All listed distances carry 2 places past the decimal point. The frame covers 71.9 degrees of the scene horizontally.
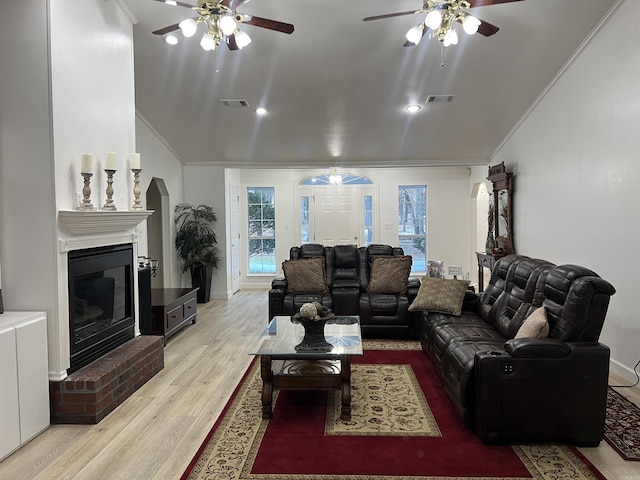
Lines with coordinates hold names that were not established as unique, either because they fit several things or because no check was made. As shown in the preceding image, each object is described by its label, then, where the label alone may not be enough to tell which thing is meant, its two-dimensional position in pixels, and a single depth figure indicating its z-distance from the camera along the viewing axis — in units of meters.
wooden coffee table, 3.06
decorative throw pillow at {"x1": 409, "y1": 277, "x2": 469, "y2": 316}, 4.22
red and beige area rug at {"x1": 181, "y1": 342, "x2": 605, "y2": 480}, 2.36
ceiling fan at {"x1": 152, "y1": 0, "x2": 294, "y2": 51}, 2.91
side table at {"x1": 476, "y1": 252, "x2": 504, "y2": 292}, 6.32
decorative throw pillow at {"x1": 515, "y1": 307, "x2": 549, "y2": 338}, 2.81
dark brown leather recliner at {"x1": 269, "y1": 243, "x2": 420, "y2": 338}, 5.03
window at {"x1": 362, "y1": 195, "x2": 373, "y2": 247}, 9.12
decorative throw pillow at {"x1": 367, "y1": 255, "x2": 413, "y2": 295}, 5.31
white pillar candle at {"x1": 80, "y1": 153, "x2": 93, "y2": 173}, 3.11
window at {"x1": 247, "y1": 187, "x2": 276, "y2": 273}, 9.14
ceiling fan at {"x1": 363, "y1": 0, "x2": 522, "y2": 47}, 2.92
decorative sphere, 3.28
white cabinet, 2.55
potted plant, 7.14
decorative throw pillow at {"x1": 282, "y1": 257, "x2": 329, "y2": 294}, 5.35
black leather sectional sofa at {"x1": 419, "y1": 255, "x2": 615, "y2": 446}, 2.58
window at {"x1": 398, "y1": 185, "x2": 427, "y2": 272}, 9.11
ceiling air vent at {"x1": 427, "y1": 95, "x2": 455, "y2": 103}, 5.35
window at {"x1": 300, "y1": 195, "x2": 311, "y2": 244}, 9.12
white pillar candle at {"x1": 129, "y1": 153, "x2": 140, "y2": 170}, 3.75
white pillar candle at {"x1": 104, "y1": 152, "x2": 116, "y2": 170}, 3.40
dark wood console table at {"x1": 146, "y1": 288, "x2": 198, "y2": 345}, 4.77
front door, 9.09
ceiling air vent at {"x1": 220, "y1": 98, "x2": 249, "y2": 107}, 5.48
